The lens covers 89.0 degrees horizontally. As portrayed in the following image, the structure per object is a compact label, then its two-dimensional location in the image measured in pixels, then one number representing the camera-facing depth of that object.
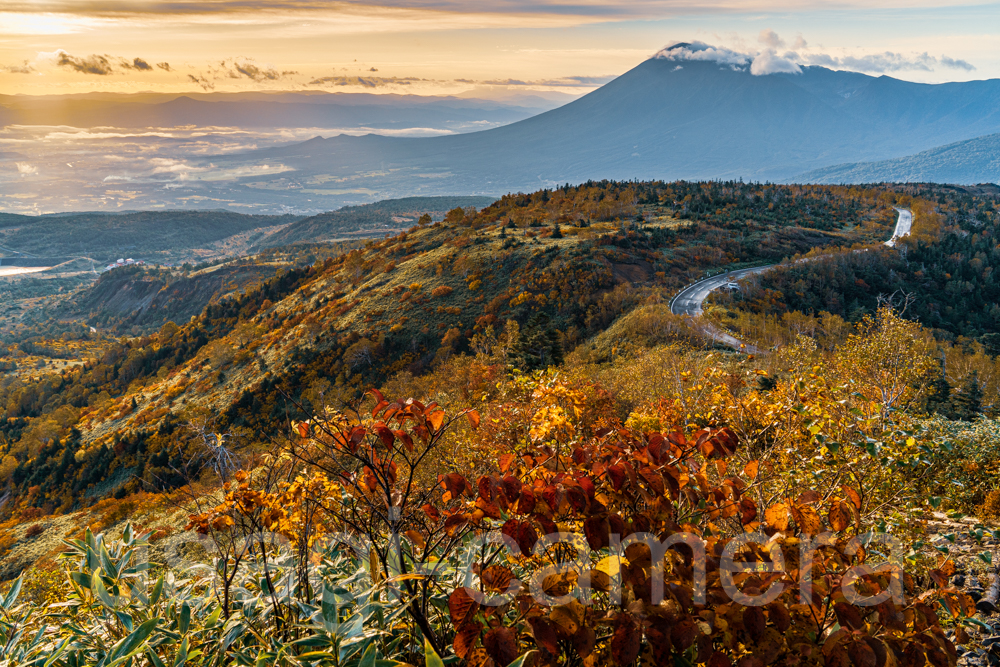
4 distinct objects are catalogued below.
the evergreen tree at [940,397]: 23.73
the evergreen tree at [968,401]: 23.58
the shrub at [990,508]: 8.87
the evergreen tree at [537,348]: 33.47
